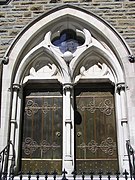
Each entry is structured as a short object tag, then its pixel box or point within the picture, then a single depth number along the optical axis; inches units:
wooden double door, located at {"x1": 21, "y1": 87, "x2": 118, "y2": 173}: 237.0
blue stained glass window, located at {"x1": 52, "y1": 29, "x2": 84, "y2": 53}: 272.5
